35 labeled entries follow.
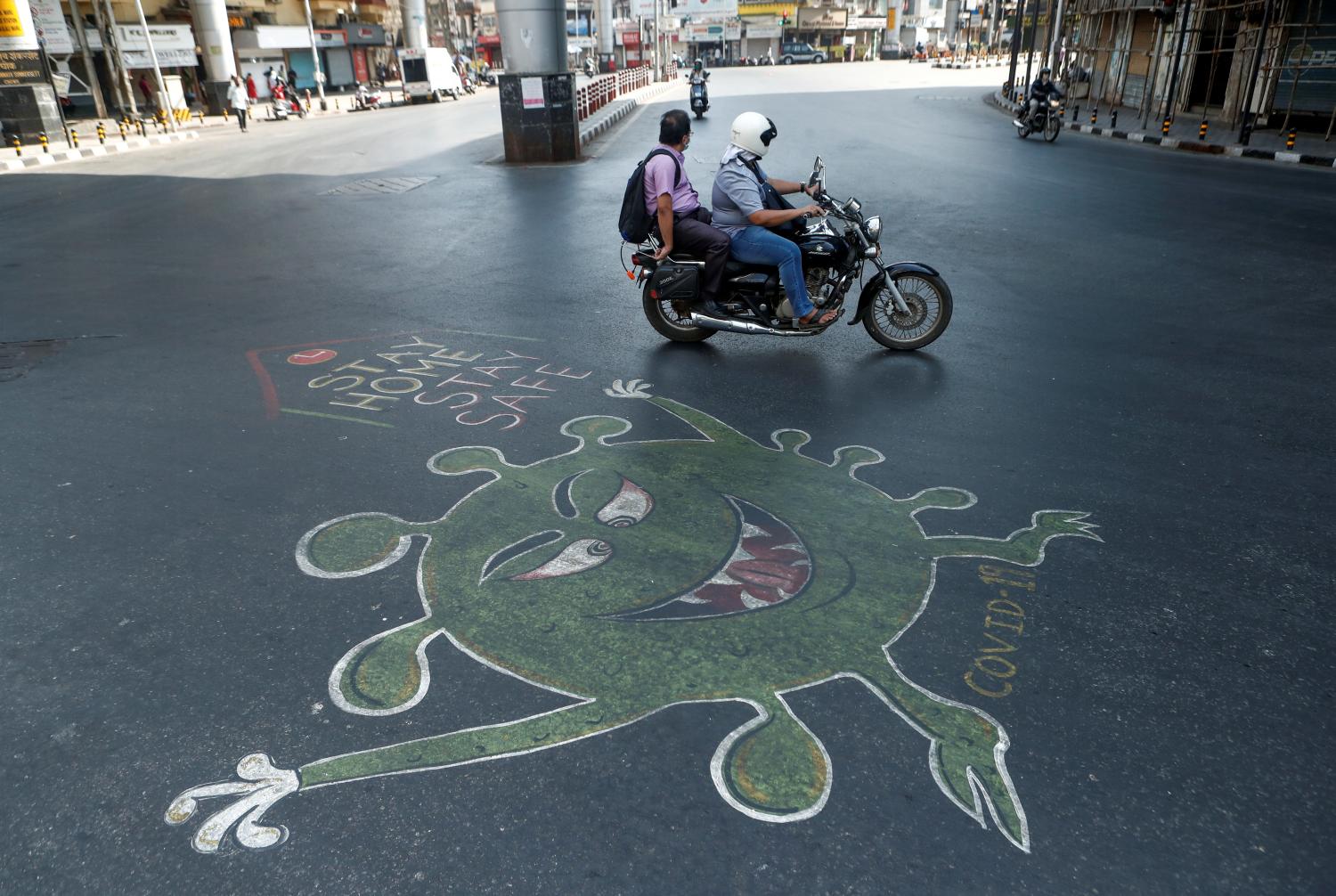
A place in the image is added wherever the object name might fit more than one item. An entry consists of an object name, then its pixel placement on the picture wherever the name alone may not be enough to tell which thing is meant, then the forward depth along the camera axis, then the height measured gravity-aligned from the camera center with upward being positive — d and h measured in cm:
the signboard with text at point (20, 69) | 2031 +38
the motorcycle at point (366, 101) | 3688 -112
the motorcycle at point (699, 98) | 2628 -109
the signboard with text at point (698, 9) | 7444 +393
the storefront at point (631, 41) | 8231 +185
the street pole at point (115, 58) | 2787 +74
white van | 3962 -14
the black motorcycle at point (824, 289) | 616 -156
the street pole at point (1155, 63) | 2217 -55
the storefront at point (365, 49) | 4759 +125
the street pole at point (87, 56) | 2783 +81
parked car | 7325 +3
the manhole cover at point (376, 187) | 1393 -176
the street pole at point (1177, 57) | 1771 -33
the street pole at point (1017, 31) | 2676 +45
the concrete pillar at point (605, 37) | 5175 +150
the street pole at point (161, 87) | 2698 -20
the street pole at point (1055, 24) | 2669 +58
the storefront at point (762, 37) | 7850 +170
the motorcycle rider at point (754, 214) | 580 -99
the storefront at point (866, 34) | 8031 +162
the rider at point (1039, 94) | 1848 -96
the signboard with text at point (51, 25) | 2536 +162
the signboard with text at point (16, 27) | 1983 +126
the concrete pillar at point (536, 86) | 1562 -36
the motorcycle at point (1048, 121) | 1850 -150
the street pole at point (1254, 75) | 1614 -68
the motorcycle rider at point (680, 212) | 603 -100
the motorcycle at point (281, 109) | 3148 -111
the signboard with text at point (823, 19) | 7900 +295
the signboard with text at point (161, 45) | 2933 +112
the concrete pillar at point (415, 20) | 4672 +246
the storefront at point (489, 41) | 7799 +217
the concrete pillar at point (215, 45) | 3088 +112
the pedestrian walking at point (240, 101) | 2681 -68
